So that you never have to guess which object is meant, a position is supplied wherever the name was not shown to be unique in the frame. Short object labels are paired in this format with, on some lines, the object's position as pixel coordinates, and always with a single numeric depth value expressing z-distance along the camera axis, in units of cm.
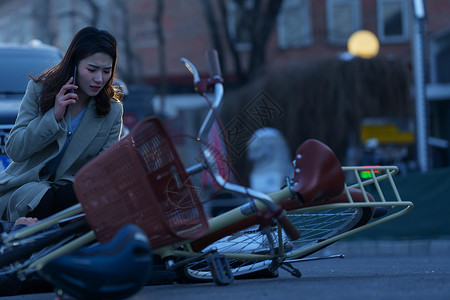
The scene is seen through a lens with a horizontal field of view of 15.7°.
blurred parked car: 1390
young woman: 840
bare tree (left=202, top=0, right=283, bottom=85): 4296
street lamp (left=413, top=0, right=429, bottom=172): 2599
